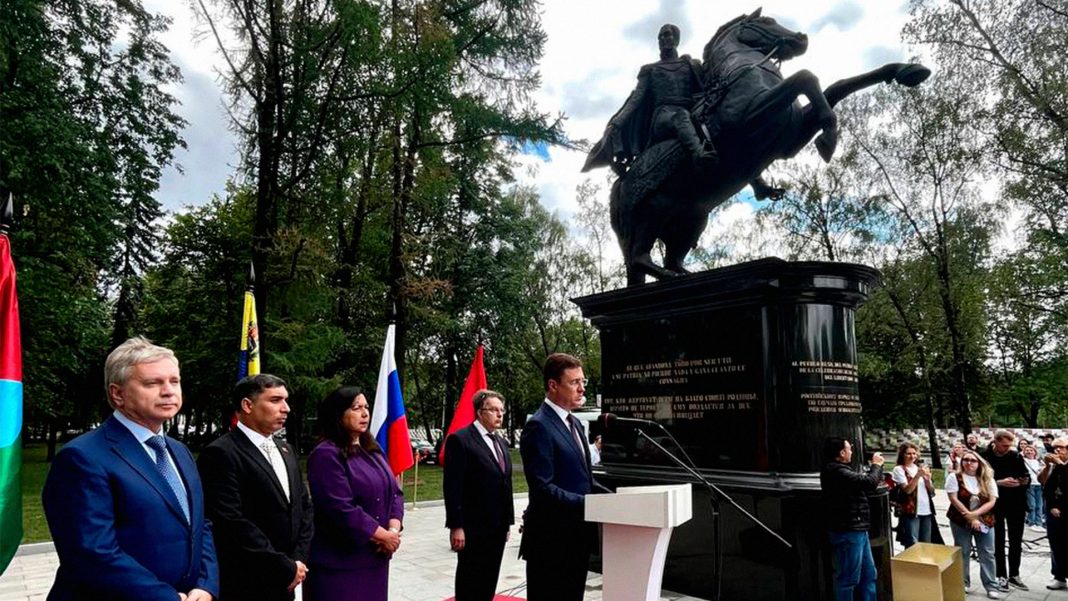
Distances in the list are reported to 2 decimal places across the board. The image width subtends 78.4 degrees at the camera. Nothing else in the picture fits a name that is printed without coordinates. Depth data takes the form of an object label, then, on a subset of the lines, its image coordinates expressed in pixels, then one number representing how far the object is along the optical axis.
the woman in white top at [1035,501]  10.90
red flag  9.53
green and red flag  3.47
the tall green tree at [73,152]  13.00
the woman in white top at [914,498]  7.20
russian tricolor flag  8.59
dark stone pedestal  5.06
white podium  2.90
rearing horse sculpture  6.16
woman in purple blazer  3.62
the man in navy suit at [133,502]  2.30
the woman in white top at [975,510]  6.36
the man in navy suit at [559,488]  3.69
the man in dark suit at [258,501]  3.17
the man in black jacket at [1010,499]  6.82
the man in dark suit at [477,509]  4.32
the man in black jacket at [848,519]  4.75
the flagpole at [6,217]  3.81
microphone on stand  3.39
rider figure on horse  7.04
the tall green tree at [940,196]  21.19
